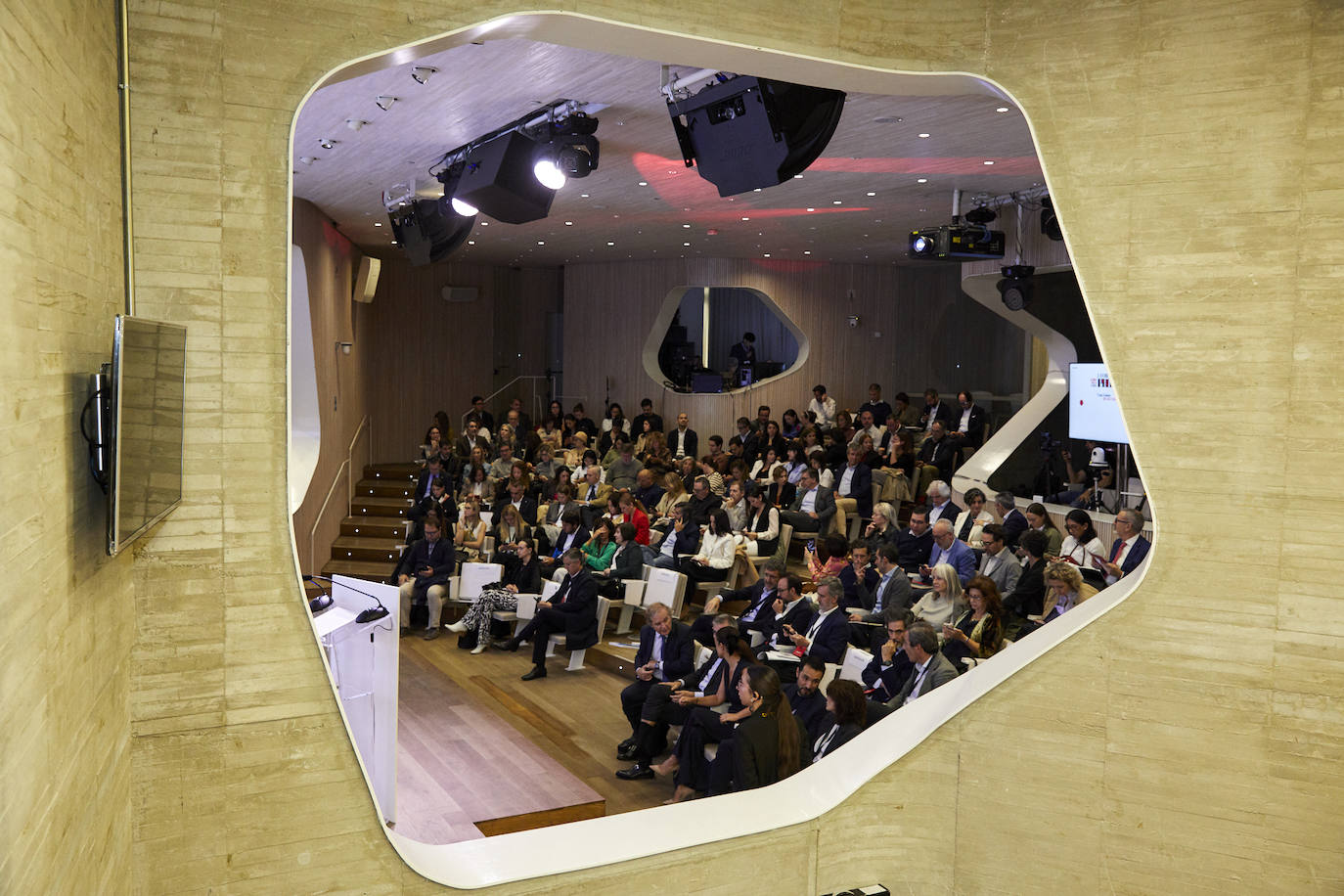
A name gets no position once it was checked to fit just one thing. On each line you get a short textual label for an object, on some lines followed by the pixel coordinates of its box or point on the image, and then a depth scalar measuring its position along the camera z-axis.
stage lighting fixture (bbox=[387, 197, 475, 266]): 8.63
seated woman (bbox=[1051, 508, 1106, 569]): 7.07
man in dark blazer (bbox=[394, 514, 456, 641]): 9.16
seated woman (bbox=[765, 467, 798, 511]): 9.95
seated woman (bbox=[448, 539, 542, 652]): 8.70
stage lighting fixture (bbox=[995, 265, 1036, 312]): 9.85
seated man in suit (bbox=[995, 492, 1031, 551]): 7.61
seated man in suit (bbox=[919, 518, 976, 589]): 7.10
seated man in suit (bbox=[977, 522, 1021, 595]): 6.88
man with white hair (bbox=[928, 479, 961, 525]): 8.36
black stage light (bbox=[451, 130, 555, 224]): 6.37
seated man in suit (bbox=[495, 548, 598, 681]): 7.94
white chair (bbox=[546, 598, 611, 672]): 8.12
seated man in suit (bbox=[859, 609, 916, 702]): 5.37
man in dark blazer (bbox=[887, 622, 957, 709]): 5.07
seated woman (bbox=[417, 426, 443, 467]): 12.59
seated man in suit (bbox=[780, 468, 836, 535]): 9.38
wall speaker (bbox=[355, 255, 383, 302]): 13.17
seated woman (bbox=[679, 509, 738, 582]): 8.65
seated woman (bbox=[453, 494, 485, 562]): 9.87
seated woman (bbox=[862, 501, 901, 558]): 8.02
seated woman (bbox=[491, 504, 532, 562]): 9.68
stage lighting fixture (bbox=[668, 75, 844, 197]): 4.66
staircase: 11.28
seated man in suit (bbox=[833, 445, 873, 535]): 9.85
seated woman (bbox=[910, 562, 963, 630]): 6.28
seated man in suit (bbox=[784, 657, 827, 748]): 5.30
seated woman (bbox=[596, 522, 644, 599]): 8.70
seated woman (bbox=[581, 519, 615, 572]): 8.94
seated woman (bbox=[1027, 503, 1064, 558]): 7.19
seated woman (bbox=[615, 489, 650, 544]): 9.20
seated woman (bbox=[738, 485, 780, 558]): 8.80
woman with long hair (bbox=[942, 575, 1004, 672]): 5.61
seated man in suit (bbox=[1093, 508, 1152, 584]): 6.60
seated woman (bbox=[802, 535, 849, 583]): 7.38
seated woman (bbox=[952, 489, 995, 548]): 8.11
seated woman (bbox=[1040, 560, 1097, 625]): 5.62
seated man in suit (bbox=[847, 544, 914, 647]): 6.54
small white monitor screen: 9.33
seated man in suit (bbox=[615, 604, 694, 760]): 6.48
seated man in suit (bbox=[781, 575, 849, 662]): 6.08
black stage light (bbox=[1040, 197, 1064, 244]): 8.90
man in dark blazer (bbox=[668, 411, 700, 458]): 13.76
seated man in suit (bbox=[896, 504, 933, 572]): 7.96
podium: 5.17
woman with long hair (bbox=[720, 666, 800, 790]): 4.80
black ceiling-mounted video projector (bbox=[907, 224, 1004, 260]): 8.69
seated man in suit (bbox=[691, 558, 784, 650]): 6.80
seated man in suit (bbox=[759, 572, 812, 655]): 6.48
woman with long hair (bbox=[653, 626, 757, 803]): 5.54
